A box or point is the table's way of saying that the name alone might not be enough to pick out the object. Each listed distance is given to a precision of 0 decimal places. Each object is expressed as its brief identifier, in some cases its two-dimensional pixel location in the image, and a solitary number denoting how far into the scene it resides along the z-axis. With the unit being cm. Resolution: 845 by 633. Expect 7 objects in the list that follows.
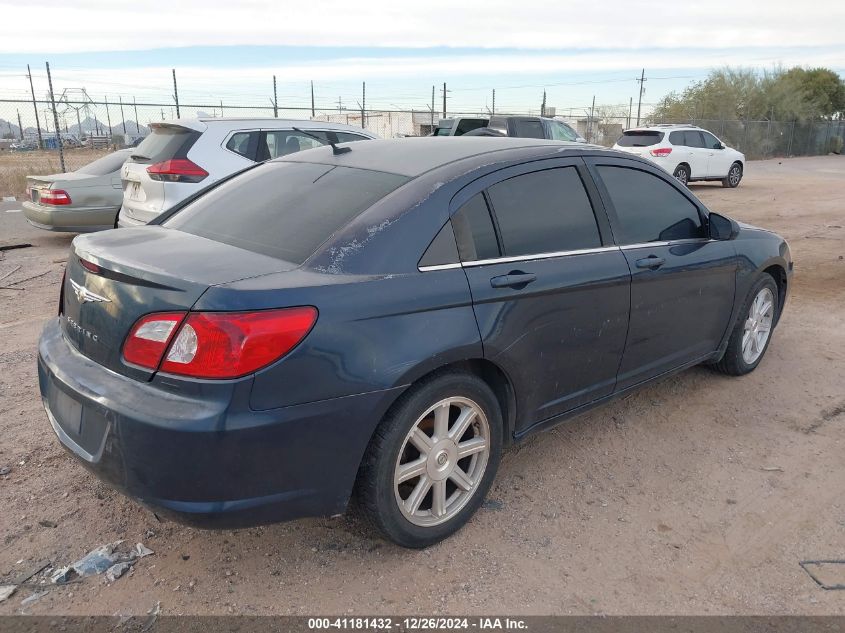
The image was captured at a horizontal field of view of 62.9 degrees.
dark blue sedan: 230
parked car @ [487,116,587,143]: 1530
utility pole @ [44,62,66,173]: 1591
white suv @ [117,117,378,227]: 686
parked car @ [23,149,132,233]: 905
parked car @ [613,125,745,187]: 1759
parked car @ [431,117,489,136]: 1631
